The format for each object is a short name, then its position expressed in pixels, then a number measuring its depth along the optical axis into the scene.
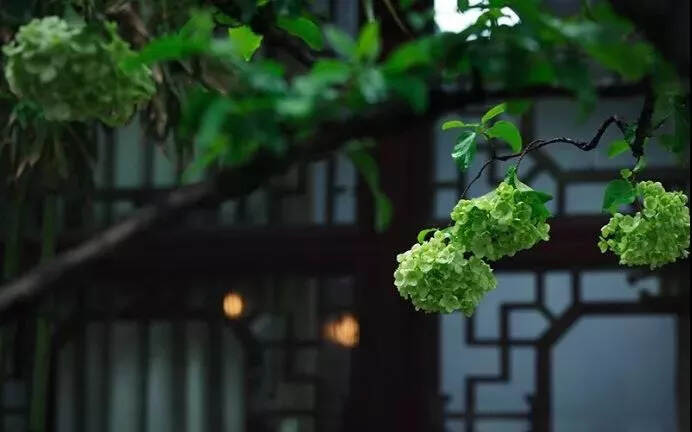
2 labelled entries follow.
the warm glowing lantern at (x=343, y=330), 10.10
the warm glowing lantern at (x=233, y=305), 10.32
